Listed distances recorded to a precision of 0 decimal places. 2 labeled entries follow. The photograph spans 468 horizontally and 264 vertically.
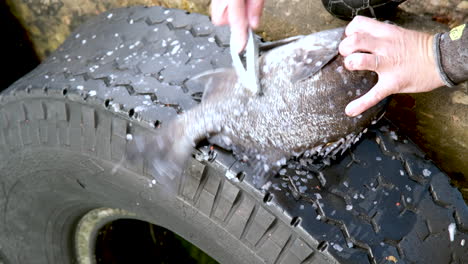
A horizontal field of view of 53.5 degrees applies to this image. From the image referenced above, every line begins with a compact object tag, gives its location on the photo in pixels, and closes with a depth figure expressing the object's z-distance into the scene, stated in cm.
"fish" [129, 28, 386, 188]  106
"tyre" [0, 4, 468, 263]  102
